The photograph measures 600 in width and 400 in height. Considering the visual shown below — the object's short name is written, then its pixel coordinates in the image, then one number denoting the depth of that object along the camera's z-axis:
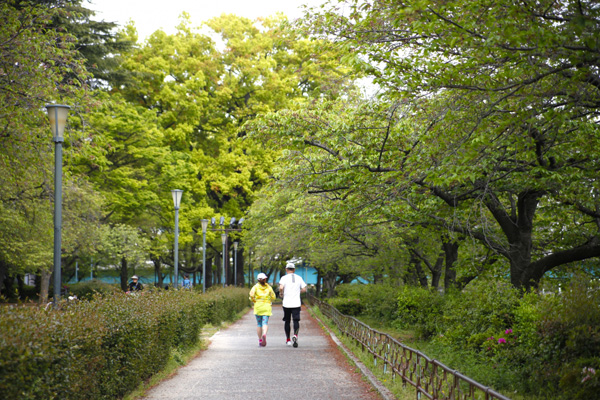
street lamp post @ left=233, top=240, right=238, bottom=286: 40.87
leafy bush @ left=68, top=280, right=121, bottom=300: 38.06
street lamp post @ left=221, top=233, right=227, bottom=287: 35.78
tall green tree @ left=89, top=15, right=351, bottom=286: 33.62
